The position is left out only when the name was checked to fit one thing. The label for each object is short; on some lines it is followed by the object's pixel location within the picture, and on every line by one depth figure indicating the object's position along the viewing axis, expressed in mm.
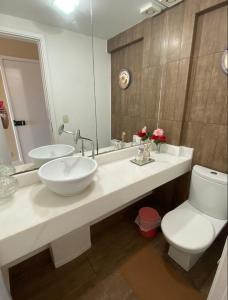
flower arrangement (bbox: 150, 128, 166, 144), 1720
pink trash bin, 1697
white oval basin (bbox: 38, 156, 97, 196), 922
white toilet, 987
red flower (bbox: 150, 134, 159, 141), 1733
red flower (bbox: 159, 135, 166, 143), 1718
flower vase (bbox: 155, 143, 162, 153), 1818
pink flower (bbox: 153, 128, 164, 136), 1722
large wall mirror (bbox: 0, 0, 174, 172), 1077
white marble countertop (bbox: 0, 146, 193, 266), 783
